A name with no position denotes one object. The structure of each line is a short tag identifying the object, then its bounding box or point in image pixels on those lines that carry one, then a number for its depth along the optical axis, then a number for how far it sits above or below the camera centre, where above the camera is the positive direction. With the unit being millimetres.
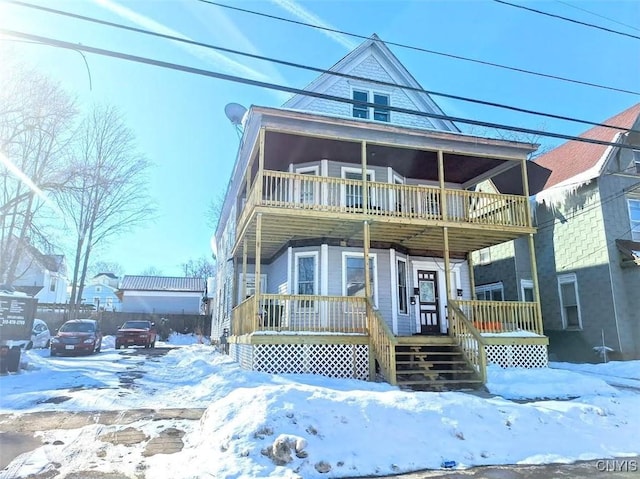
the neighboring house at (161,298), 47906 +2868
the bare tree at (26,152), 18828 +8365
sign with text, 12348 +245
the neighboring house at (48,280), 40147 +4647
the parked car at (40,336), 19978 -536
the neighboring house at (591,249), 15594 +2837
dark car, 17719 -596
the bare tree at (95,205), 28234 +8250
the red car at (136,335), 22906 -576
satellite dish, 20203 +9749
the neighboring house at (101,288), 81856 +6904
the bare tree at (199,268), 64900 +8810
